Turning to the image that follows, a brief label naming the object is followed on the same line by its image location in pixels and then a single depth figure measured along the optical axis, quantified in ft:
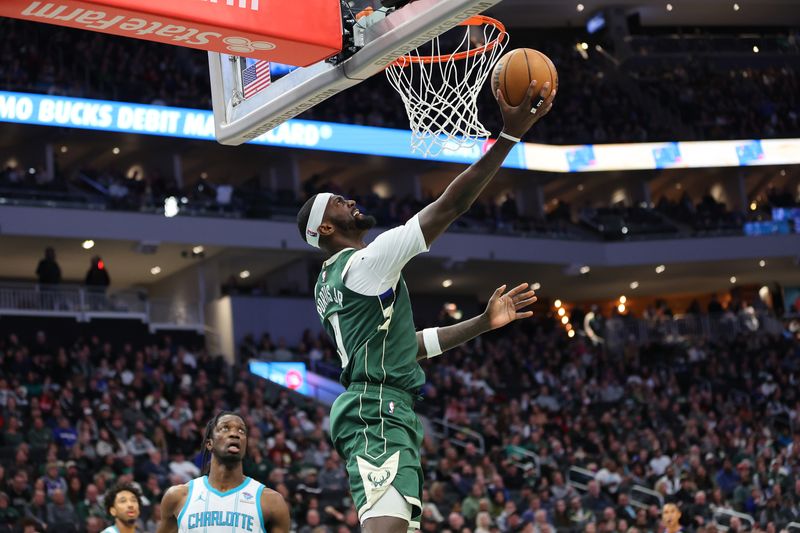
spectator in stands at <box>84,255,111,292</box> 76.74
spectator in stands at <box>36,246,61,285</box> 74.84
